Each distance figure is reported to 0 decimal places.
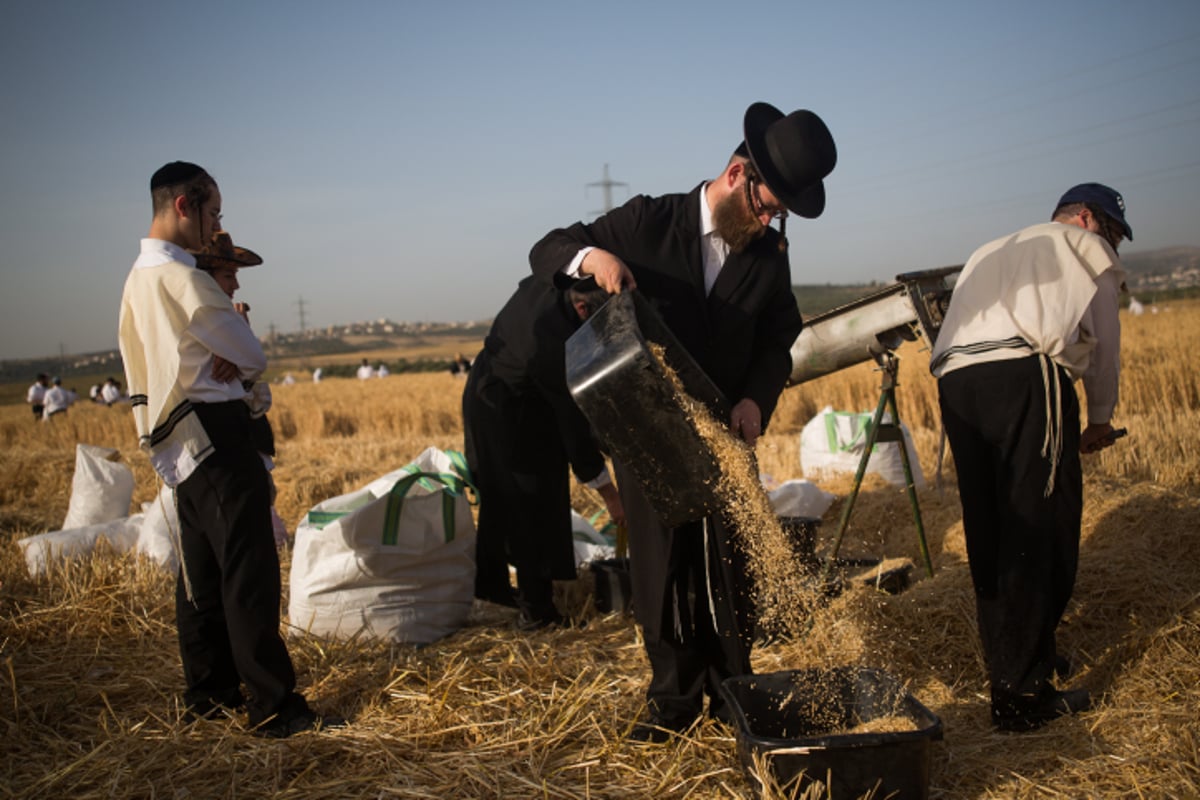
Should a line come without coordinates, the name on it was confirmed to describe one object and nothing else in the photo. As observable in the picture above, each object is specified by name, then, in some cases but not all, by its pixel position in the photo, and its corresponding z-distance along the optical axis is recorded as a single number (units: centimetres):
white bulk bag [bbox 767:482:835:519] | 516
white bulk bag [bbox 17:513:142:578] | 470
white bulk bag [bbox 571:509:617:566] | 478
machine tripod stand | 402
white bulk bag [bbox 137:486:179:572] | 463
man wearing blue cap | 283
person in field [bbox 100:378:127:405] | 2553
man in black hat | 271
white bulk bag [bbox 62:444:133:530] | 562
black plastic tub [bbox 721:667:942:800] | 219
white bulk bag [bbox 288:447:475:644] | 375
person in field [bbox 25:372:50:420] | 2231
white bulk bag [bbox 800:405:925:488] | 591
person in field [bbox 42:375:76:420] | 1842
